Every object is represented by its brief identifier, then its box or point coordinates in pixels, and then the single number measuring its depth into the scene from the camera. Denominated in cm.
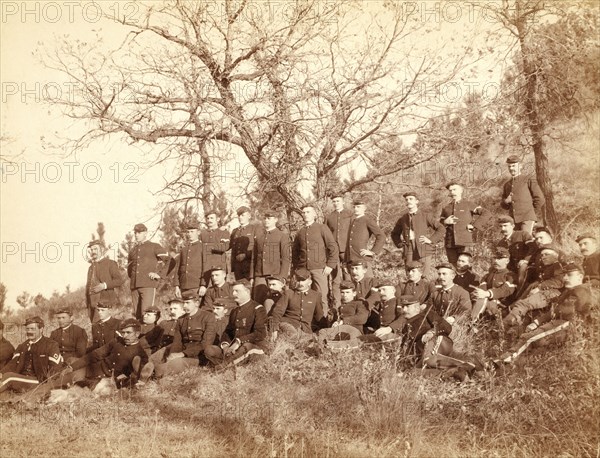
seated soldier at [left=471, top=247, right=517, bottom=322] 872
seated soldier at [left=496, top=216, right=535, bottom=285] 926
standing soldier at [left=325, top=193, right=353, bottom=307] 1041
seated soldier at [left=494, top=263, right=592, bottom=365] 752
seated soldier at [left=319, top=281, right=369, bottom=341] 890
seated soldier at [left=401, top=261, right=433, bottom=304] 912
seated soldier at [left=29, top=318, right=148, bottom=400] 895
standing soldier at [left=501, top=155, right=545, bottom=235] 986
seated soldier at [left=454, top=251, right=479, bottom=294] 941
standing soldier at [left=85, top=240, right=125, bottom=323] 1086
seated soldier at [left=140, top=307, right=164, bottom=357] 979
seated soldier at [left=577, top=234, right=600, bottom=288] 796
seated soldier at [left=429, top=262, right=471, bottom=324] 865
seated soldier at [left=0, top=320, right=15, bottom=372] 938
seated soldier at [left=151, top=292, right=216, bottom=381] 891
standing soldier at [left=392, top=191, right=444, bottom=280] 1009
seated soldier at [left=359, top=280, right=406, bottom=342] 864
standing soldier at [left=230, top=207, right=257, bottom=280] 1077
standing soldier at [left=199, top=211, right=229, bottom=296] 1084
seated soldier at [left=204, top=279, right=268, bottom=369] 880
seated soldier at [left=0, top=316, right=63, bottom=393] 890
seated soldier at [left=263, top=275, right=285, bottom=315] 991
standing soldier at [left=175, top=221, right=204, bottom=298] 1083
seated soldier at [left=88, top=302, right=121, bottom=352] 984
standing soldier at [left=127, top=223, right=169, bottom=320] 1095
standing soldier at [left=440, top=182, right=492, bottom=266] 1001
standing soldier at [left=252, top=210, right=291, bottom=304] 1023
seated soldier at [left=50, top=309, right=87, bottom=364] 977
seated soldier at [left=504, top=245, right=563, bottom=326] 823
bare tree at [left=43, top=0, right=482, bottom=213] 1154
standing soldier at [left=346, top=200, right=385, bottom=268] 1020
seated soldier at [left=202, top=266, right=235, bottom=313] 1026
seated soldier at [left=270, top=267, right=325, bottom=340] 947
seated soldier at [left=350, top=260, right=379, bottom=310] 949
